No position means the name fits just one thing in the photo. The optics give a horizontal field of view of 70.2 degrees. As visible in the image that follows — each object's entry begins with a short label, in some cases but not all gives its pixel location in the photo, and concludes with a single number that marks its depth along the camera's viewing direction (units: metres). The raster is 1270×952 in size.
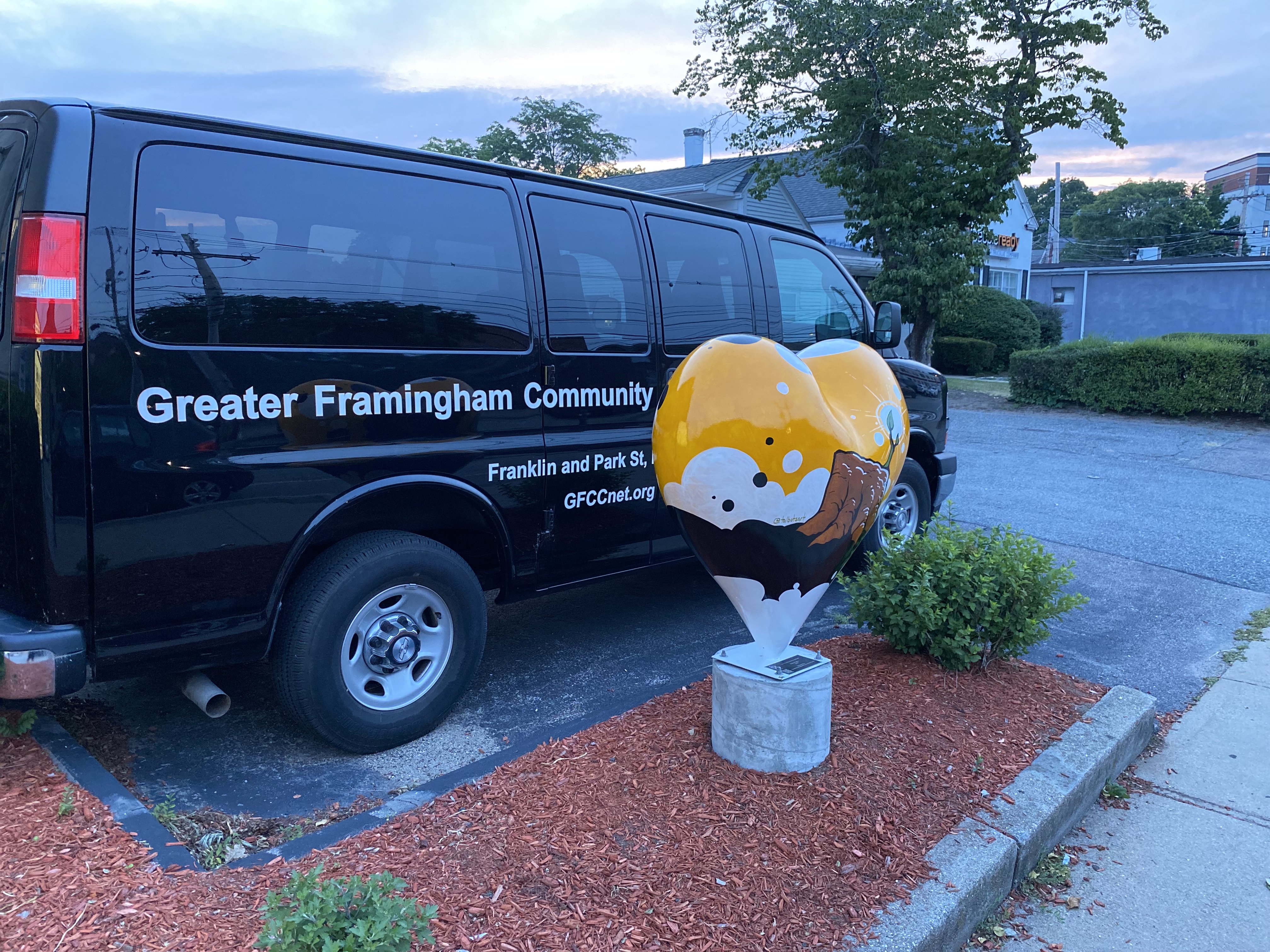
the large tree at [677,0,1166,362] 16.80
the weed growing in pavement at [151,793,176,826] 2.97
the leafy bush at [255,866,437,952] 1.90
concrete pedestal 2.99
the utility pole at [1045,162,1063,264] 45.04
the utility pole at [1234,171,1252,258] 54.12
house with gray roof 23.06
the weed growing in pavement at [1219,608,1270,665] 4.95
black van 2.72
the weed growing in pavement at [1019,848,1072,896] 2.95
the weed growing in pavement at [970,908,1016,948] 2.69
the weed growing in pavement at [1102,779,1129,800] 3.52
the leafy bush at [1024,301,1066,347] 29.72
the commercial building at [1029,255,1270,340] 28.92
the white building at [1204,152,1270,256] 58.28
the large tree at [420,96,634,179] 40.22
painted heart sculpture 2.79
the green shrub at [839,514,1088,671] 3.80
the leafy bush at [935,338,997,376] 24.94
